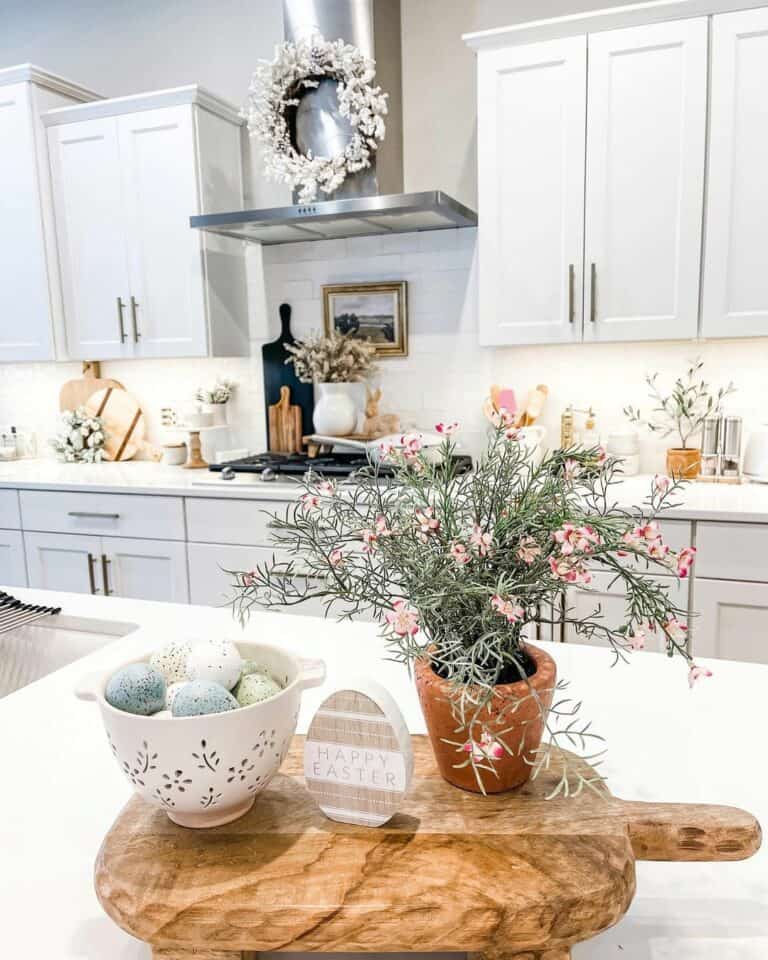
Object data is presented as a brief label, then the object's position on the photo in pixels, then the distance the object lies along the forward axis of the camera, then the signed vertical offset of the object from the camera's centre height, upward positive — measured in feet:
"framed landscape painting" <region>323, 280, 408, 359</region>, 10.56 +0.54
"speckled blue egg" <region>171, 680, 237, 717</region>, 2.25 -0.97
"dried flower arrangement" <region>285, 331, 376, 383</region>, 10.05 -0.06
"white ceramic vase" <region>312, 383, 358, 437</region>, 10.23 -0.74
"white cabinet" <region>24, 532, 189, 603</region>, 9.85 -2.61
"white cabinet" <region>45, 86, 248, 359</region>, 10.16 +1.81
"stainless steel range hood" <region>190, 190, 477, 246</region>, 8.53 +1.55
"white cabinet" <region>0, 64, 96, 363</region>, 10.58 +1.91
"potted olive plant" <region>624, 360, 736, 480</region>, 9.20 -0.76
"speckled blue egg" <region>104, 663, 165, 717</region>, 2.34 -0.98
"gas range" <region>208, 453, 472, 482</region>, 9.41 -1.34
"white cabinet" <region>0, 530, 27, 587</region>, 10.64 -2.64
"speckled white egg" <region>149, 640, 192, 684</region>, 2.55 -0.97
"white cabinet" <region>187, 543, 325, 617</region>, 9.39 -2.50
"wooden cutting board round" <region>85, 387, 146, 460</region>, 12.08 -0.95
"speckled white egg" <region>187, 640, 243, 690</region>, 2.46 -0.95
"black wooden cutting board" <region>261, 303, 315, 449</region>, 11.14 -0.25
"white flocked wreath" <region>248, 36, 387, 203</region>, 8.87 +2.80
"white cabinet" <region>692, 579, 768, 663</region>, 7.55 -2.60
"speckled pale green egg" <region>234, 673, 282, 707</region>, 2.42 -1.01
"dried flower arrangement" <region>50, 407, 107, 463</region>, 11.88 -1.15
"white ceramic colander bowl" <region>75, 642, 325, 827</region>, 2.21 -1.11
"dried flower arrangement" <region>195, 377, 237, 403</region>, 11.43 -0.51
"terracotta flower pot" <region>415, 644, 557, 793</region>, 2.38 -1.14
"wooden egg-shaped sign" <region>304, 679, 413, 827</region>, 2.37 -1.20
